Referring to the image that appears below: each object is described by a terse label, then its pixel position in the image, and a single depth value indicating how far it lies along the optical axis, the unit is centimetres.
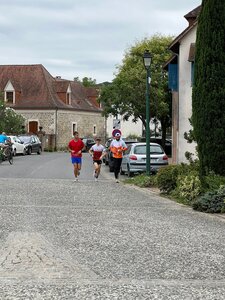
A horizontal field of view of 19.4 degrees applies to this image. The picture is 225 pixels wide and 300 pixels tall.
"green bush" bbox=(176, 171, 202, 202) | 1577
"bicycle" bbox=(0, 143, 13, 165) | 3669
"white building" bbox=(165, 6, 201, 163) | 3083
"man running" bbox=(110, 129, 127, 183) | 2331
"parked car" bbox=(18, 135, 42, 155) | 5312
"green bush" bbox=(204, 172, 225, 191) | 1473
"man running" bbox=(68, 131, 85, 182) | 2362
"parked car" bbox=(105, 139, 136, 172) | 3206
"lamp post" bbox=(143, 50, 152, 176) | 2367
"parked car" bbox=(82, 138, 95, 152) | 6894
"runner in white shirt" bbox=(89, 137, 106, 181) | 2411
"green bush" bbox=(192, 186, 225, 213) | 1403
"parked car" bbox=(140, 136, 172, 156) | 5659
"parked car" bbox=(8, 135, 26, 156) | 4808
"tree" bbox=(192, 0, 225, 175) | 1540
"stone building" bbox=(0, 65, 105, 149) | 7206
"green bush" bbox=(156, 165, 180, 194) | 1795
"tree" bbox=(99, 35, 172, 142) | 5269
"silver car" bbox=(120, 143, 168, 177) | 2722
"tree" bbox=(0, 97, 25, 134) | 5687
